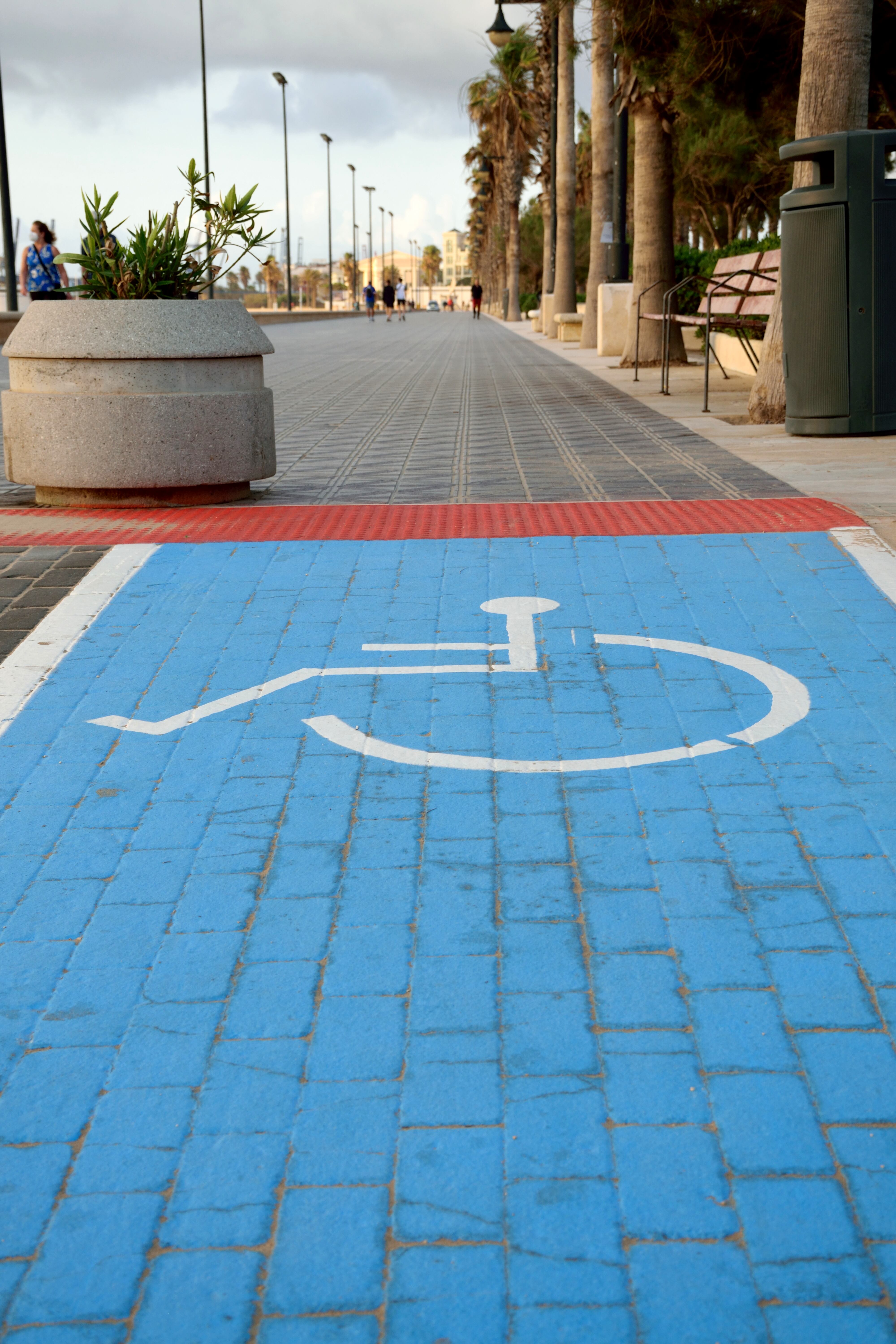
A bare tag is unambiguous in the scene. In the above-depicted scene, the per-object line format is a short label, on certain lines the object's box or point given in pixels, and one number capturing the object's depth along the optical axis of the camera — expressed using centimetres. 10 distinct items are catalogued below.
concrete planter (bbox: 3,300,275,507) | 743
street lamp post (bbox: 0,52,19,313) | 2806
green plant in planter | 792
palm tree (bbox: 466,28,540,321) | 5566
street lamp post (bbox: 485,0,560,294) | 3622
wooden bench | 1326
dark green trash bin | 945
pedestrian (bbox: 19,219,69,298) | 1605
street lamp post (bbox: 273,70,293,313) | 6462
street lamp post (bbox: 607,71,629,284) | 2170
